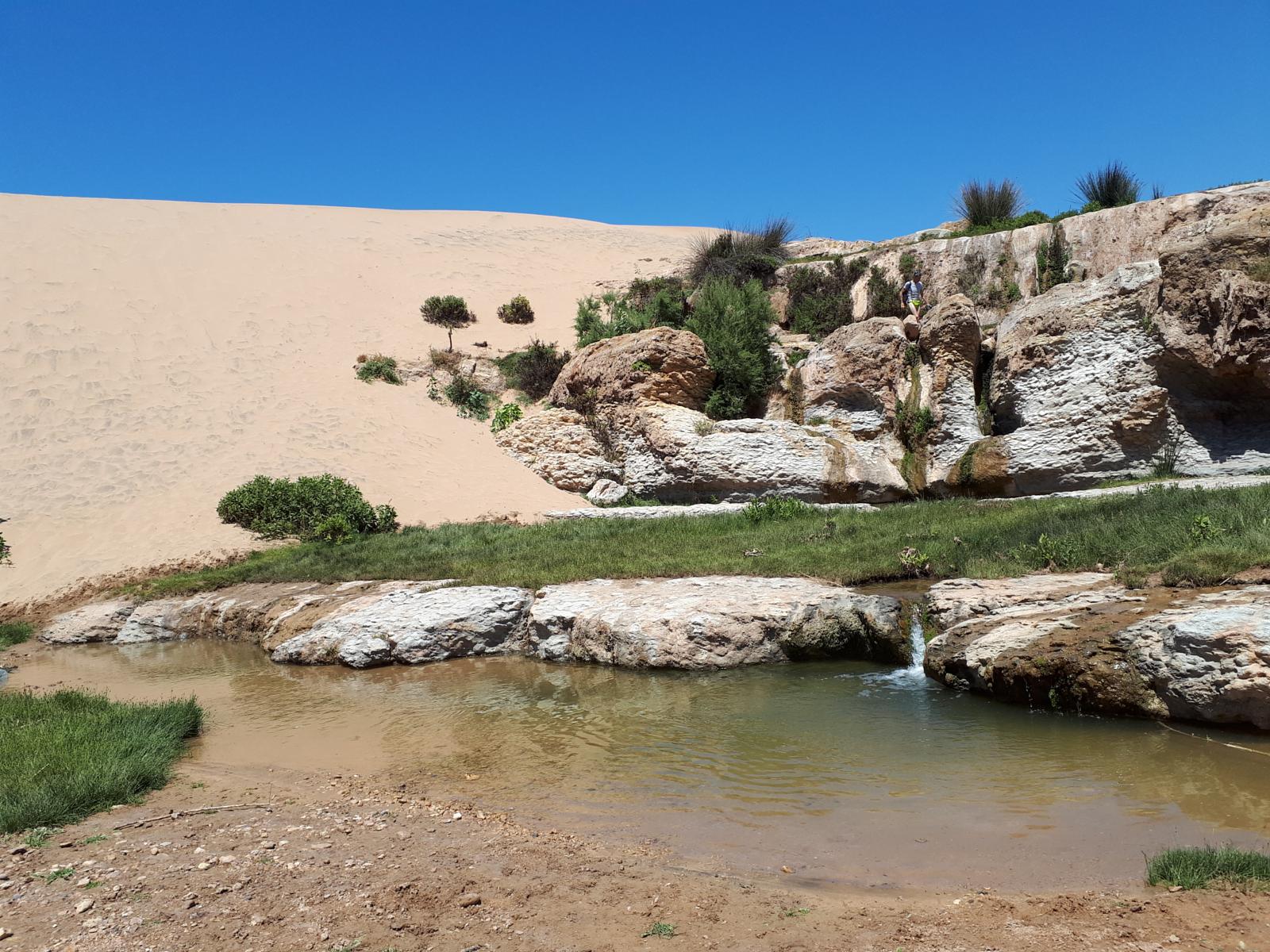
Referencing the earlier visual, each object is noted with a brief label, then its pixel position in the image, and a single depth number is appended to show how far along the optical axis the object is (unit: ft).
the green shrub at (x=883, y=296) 71.10
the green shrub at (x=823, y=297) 74.08
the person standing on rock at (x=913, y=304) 60.39
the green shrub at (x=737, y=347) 63.87
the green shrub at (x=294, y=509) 50.83
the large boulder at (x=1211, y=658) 17.72
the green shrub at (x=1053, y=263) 64.08
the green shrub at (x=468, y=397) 73.77
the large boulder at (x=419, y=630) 30.40
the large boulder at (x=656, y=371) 62.95
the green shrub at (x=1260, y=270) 44.60
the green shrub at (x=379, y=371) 75.15
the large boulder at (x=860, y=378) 59.00
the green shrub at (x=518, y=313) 91.81
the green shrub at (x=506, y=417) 71.20
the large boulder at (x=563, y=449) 64.03
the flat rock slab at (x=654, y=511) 50.83
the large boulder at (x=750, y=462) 55.16
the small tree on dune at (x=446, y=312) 90.12
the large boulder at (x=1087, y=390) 48.42
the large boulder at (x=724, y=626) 26.30
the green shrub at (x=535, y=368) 77.10
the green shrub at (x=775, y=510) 44.06
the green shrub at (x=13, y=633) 38.23
